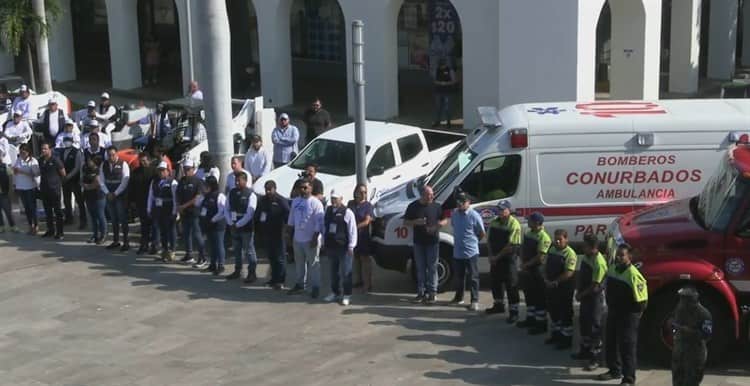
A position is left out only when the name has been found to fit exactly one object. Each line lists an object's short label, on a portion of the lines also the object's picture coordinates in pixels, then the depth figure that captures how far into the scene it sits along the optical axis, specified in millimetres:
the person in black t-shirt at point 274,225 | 15047
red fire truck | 11531
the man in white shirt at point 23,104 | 23000
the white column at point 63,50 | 31503
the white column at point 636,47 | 23500
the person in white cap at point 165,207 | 16453
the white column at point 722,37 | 27703
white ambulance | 13961
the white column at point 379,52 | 24766
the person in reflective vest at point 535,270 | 12805
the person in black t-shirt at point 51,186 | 17953
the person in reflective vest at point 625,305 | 11086
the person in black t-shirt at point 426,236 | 13961
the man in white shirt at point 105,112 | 22344
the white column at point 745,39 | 29702
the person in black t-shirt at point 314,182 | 15263
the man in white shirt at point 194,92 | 21888
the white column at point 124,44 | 29734
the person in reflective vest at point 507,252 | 13312
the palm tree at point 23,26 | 25094
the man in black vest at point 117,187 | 17203
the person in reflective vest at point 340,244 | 14281
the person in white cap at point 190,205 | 16172
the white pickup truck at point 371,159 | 17078
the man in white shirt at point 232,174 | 15883
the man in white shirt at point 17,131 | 20500
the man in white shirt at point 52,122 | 21000
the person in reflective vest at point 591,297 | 11680
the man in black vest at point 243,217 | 15375
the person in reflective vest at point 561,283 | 12242
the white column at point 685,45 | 26031
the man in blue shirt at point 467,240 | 13719
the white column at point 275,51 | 26812
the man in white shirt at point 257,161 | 18078
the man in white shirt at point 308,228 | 14570
